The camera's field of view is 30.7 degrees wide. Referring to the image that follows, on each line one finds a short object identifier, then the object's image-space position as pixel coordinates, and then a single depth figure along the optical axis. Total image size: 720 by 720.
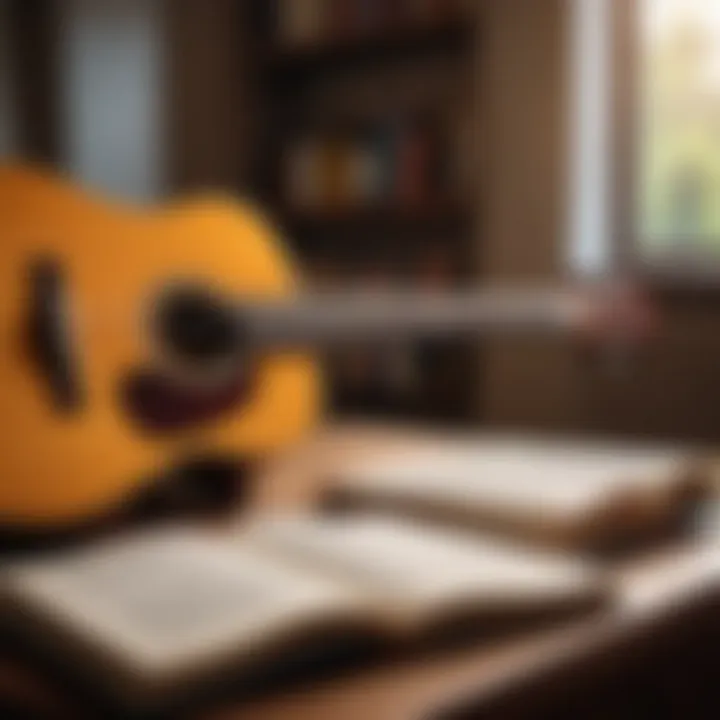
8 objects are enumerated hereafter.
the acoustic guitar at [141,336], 0.79
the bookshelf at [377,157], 2.34
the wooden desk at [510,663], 0.34
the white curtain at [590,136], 2.17
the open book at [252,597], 0.50
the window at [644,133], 2.17
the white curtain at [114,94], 2.17
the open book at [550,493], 0.74
